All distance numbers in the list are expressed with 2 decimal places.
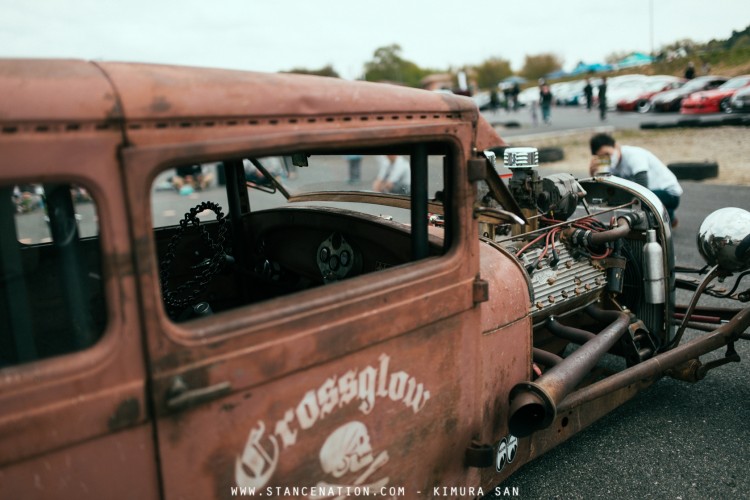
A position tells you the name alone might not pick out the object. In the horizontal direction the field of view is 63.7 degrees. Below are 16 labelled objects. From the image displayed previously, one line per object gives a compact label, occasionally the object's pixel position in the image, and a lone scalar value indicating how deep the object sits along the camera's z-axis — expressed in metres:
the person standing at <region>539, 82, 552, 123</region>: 22.59
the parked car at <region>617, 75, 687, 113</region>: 25.12
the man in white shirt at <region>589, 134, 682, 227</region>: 5.81
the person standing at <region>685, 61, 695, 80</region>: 27.16
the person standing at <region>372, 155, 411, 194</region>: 6.25
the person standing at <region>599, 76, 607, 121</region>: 22.17
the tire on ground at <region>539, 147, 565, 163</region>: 13.73
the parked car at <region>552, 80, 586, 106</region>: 32.75
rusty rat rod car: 1.35
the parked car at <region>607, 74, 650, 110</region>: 27.97
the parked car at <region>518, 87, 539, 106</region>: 38.09
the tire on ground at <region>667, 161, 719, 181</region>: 10.66
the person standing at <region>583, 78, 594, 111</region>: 26.17
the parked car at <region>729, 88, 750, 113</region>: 18.47
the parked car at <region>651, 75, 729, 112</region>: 22.88
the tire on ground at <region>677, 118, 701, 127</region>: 16.23
